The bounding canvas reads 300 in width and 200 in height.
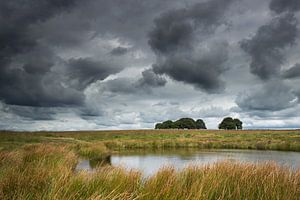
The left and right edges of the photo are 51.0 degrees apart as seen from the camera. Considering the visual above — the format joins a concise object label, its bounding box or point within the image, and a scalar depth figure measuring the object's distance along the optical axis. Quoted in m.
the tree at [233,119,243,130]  99.08
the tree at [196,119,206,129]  111.54
